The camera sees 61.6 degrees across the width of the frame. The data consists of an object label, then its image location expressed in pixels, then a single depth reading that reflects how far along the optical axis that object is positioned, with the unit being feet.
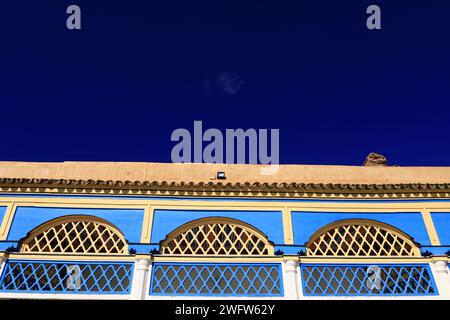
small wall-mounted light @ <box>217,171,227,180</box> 24.75
